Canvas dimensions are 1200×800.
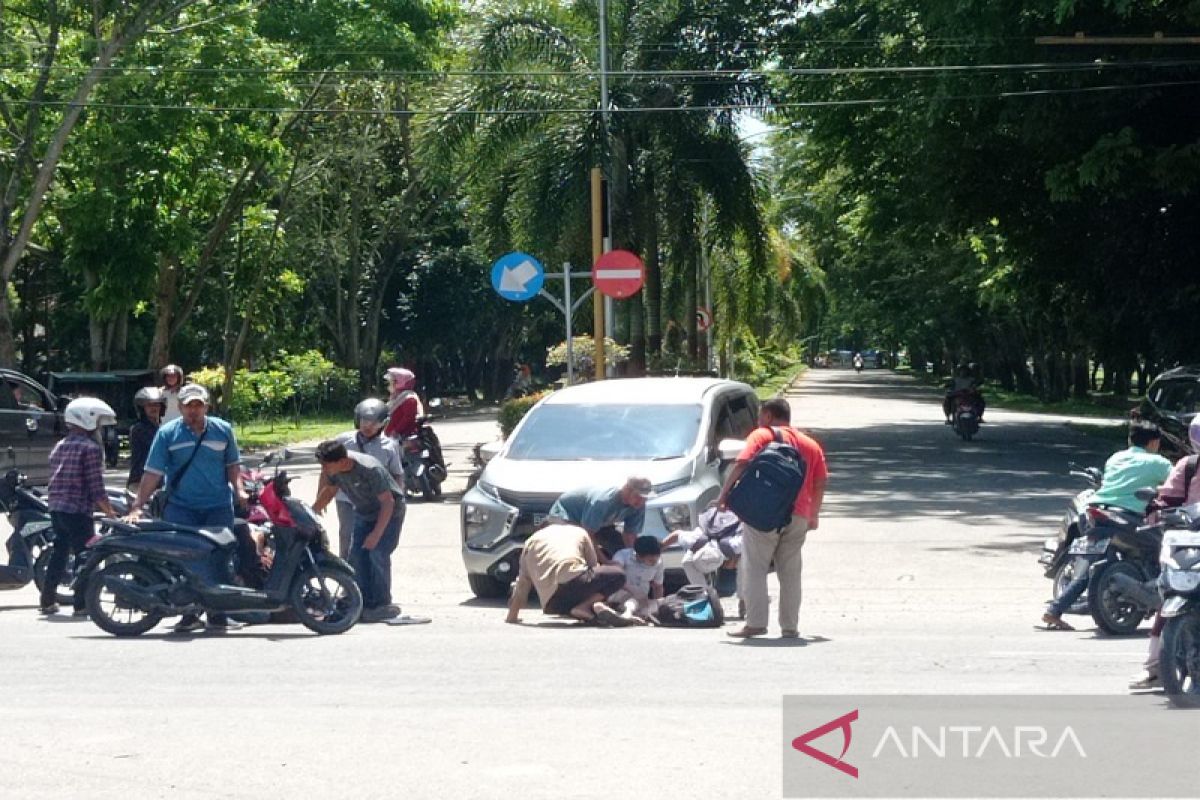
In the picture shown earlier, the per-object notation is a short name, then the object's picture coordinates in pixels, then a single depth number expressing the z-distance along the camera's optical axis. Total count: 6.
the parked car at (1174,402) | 22.95
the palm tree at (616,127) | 31.61
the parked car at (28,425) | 23.36
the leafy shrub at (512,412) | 26.38
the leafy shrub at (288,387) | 42.69
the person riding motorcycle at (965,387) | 34.97
